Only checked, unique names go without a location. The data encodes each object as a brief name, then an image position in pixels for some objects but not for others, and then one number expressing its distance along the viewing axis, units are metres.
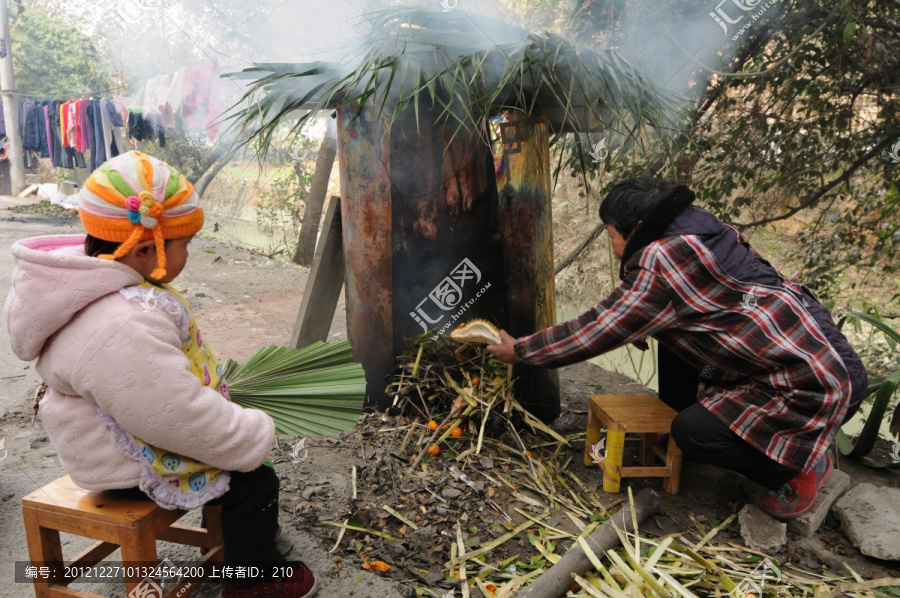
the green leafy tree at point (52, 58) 17.02
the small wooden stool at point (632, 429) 2.83
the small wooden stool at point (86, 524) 1.73
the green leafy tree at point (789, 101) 4.33
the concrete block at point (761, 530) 2.57
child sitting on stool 1.62
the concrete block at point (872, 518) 2.54
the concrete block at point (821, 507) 2.69
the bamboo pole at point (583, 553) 2.20
